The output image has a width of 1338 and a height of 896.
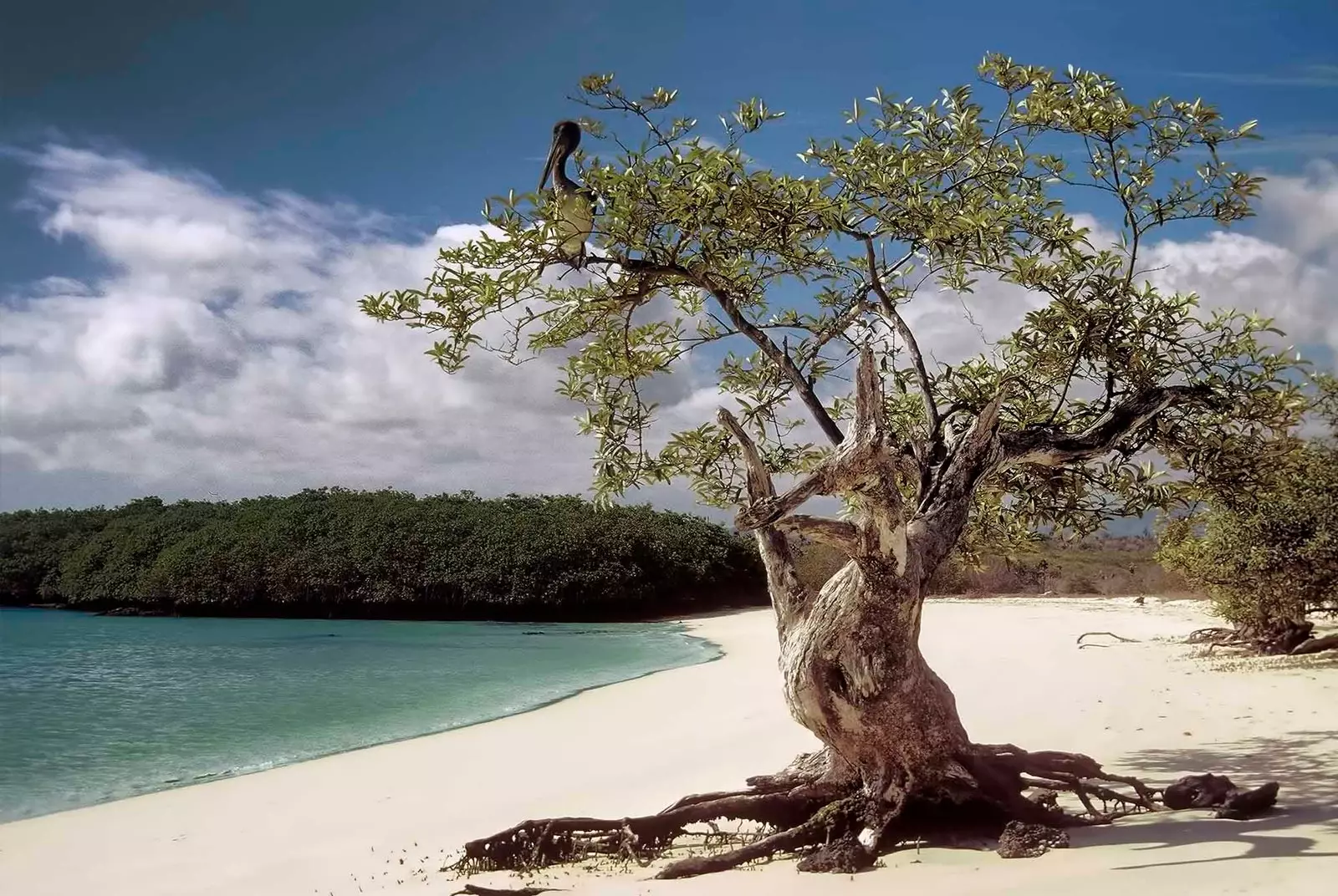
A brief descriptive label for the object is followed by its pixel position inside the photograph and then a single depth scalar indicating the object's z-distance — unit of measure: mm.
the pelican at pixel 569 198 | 6723
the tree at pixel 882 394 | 6793
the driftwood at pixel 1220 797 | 6828
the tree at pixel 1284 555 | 13625
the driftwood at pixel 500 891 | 6203
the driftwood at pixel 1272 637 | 15695
